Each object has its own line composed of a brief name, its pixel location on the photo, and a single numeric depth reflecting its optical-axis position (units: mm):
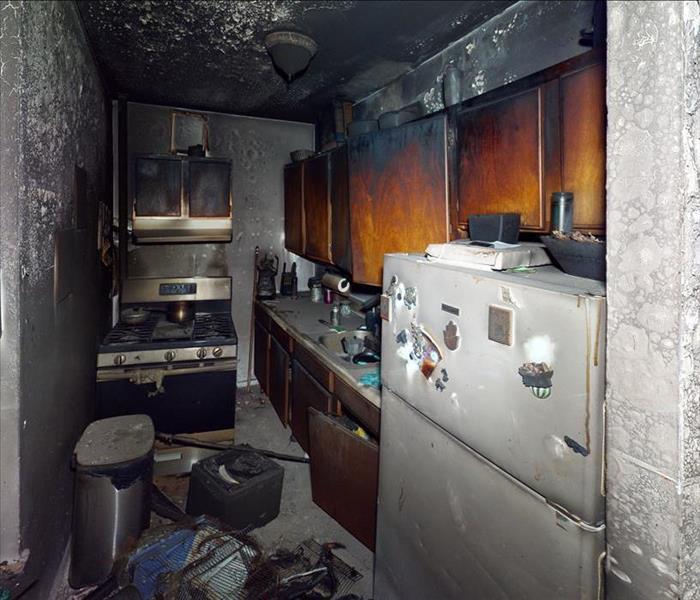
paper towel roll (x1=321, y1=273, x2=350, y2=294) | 3466
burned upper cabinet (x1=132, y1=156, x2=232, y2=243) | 3545
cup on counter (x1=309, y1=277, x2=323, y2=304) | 4086
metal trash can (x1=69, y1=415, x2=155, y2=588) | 1987
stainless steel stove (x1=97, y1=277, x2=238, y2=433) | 2799
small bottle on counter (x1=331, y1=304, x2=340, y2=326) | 3291
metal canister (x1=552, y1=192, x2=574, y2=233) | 1291
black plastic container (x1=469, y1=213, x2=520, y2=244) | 1473
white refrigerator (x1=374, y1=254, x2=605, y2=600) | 905
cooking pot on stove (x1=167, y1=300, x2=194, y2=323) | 3674
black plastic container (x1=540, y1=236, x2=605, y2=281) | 1037
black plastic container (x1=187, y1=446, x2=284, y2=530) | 2205
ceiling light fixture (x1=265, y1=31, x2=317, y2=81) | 2316
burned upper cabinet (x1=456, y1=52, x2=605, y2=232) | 1322
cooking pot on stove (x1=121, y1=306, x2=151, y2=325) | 3436
